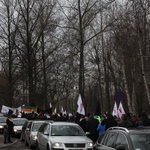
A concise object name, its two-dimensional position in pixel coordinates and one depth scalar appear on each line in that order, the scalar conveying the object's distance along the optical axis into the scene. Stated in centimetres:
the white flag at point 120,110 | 2117
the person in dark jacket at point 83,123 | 1728
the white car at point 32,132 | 1745
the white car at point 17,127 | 2552
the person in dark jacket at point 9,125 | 2083
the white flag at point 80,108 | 2108
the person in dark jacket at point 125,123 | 1315
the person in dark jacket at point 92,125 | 1527
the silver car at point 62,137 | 1220
